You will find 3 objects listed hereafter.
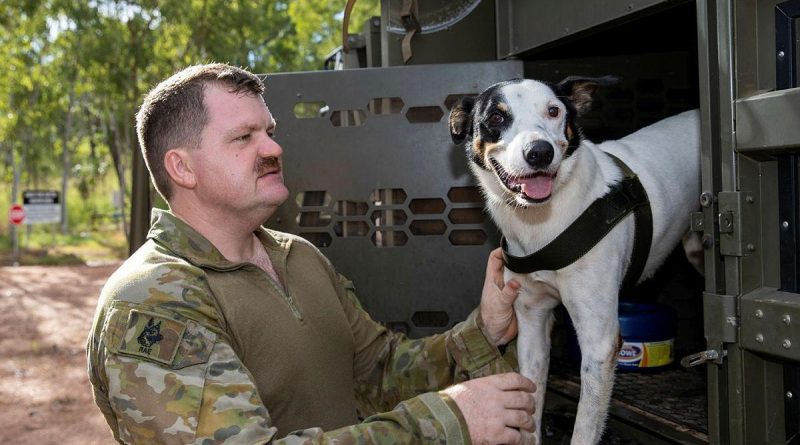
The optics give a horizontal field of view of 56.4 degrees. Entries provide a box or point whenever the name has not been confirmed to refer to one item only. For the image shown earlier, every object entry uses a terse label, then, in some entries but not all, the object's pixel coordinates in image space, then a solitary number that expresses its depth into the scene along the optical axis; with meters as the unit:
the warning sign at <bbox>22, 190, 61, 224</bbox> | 17.38
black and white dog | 2.21
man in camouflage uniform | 1.59
